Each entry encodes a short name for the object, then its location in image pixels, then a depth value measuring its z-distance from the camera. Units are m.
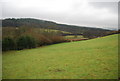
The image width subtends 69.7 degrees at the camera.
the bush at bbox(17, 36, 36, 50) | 27.13
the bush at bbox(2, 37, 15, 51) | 22.96
